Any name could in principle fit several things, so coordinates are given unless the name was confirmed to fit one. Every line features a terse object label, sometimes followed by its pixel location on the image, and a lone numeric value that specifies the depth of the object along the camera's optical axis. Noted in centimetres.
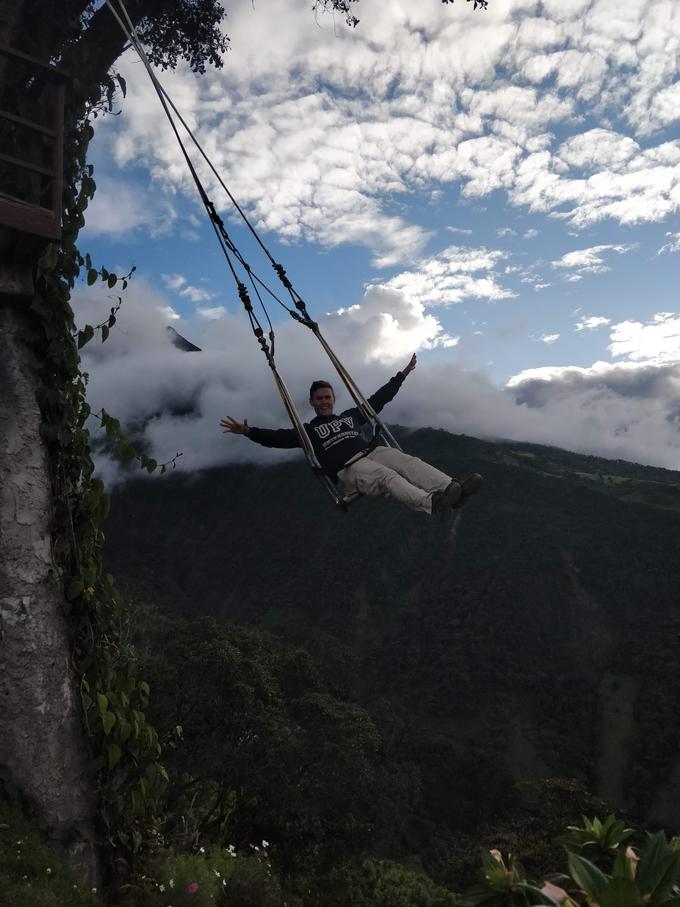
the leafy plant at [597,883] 156
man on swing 500
